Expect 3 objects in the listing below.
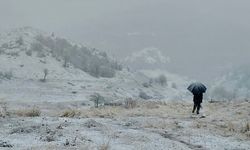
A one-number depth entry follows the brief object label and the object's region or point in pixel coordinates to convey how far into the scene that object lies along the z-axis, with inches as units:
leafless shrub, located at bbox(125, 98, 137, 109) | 1473.9
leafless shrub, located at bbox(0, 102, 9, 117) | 972.4
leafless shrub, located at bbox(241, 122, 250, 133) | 938.0
